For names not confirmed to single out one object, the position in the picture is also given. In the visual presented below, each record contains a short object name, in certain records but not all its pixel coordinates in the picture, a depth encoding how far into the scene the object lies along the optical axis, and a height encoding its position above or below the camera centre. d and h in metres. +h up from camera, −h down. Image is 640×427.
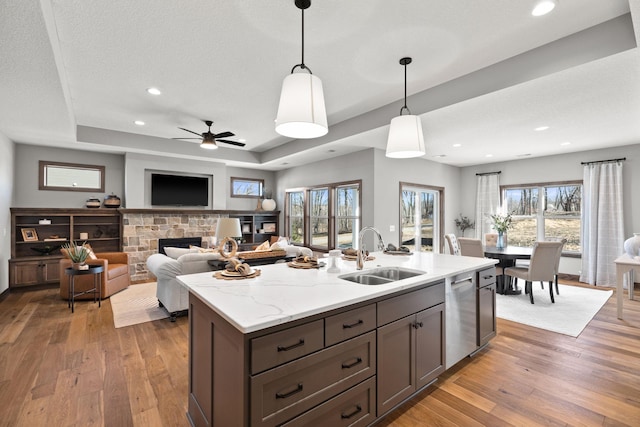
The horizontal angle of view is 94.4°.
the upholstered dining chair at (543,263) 4.25 -0.75
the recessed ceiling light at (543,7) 2.13 +1.50
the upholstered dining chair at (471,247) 4.67 -0.58
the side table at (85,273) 4.06 -0.99
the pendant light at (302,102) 1.79 +0.67
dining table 4.61 -0.81
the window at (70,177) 5.69 +0.69
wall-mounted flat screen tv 6.41 +0.47
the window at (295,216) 7.64 -0.13
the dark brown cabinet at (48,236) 5.16 -0.49
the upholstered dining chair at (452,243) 5.49 -0.59
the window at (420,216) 6.49 -0.11
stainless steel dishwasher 2.39 -0.89
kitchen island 1.33 -0.73
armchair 4.46 -1.04
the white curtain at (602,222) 5.30 -0.19
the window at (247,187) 7.99 +0.66
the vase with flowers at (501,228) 5.20 -0.29
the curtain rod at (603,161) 5.32 +0.94
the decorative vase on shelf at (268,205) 8.03 +0.17
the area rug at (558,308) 3.56 -1.34
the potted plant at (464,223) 7.36 -0.29
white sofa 3.68 -0.79
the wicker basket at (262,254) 3.72 -0.56
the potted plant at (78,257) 4.12 -0.65
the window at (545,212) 6.07 -0.01
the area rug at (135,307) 3.75 -1.37
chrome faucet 2.43 -0.41
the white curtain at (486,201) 7.01 +0.26
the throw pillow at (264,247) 4.45 -0.56
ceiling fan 4.71 +1.15
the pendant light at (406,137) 2.52 +0.64
